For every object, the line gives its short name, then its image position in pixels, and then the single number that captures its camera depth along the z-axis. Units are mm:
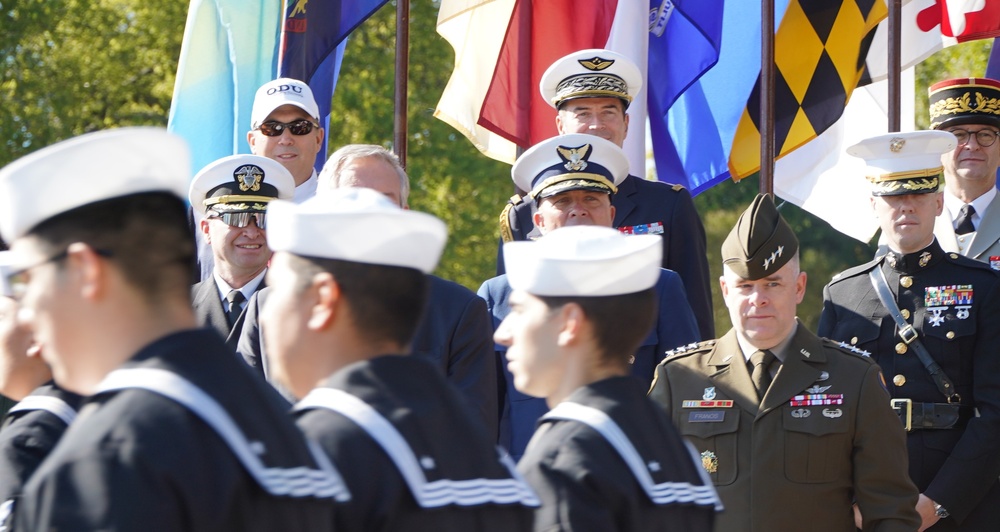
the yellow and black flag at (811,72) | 17719
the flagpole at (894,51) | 16437
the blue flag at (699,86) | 17344
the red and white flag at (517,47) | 16641
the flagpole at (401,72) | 14536
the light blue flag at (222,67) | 16656
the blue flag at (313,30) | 15937
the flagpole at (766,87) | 15211
